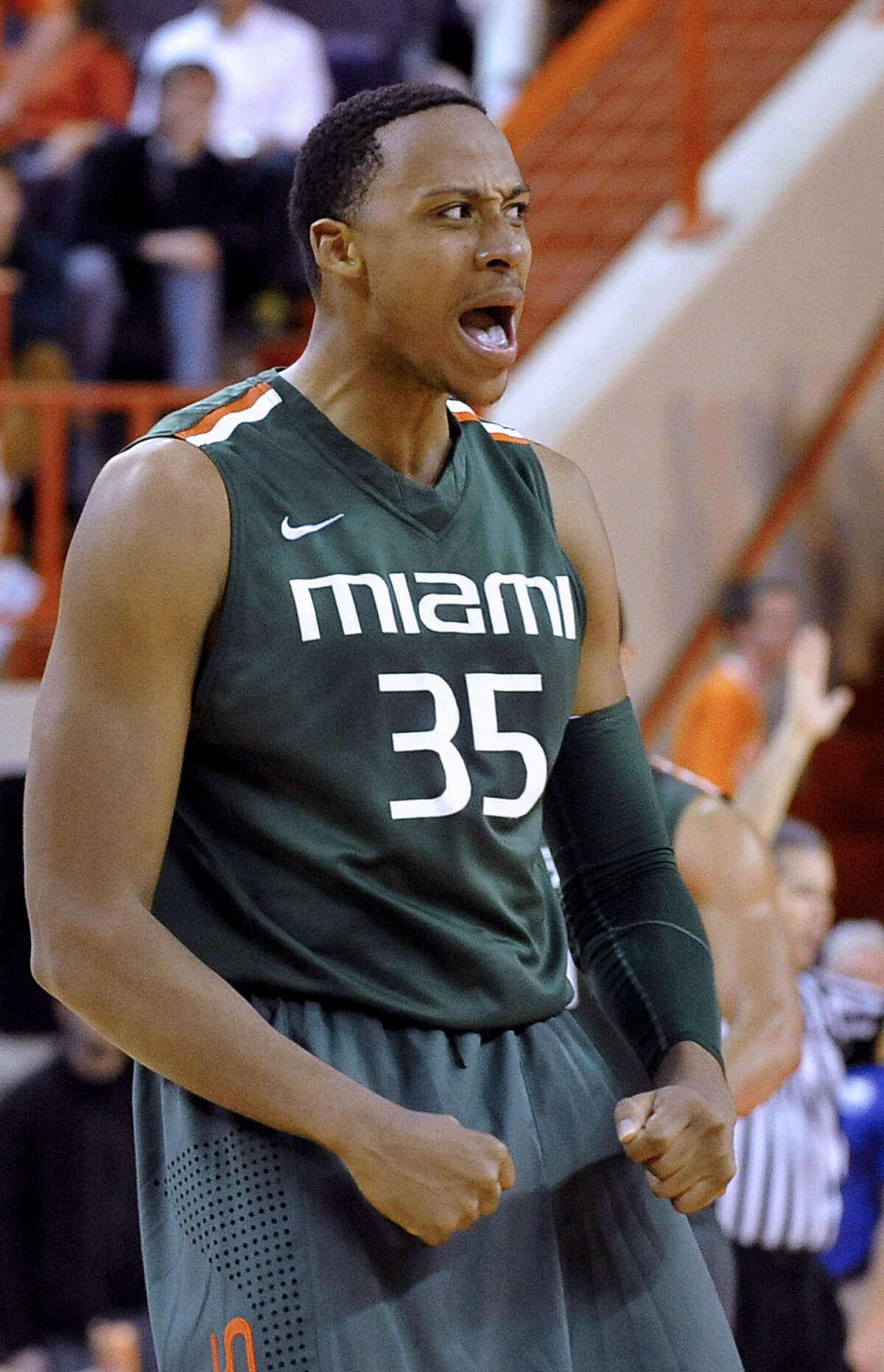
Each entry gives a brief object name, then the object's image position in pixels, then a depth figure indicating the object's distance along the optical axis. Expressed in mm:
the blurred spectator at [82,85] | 20031
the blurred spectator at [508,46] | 20859
